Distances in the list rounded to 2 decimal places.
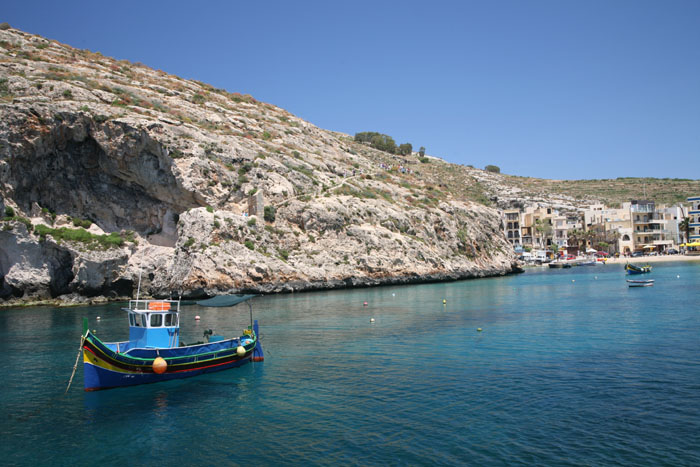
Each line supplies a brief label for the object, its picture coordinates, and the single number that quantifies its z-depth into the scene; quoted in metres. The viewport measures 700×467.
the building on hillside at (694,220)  109.13
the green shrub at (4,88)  57.97
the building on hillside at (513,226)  127.69
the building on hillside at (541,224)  124.75
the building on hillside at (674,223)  116.06
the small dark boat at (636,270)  64.31
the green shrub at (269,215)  61.94
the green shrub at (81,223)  57.43
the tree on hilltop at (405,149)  152.62
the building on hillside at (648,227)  115.62
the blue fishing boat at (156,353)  18.42
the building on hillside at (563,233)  126.25
